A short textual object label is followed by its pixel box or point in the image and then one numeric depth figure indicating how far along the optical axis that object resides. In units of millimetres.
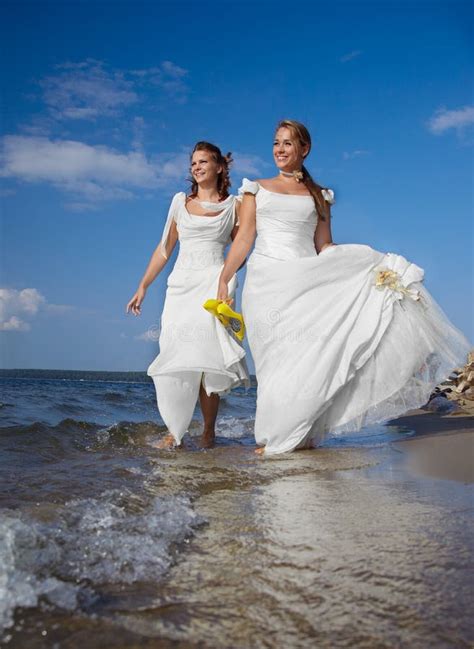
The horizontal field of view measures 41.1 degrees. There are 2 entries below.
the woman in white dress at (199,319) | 5406
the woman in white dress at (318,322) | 4680
